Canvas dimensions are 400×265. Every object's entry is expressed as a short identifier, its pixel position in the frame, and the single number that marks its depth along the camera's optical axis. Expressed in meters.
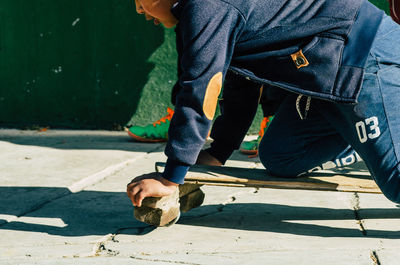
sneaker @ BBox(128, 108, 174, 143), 4.68
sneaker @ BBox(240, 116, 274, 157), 4.09
